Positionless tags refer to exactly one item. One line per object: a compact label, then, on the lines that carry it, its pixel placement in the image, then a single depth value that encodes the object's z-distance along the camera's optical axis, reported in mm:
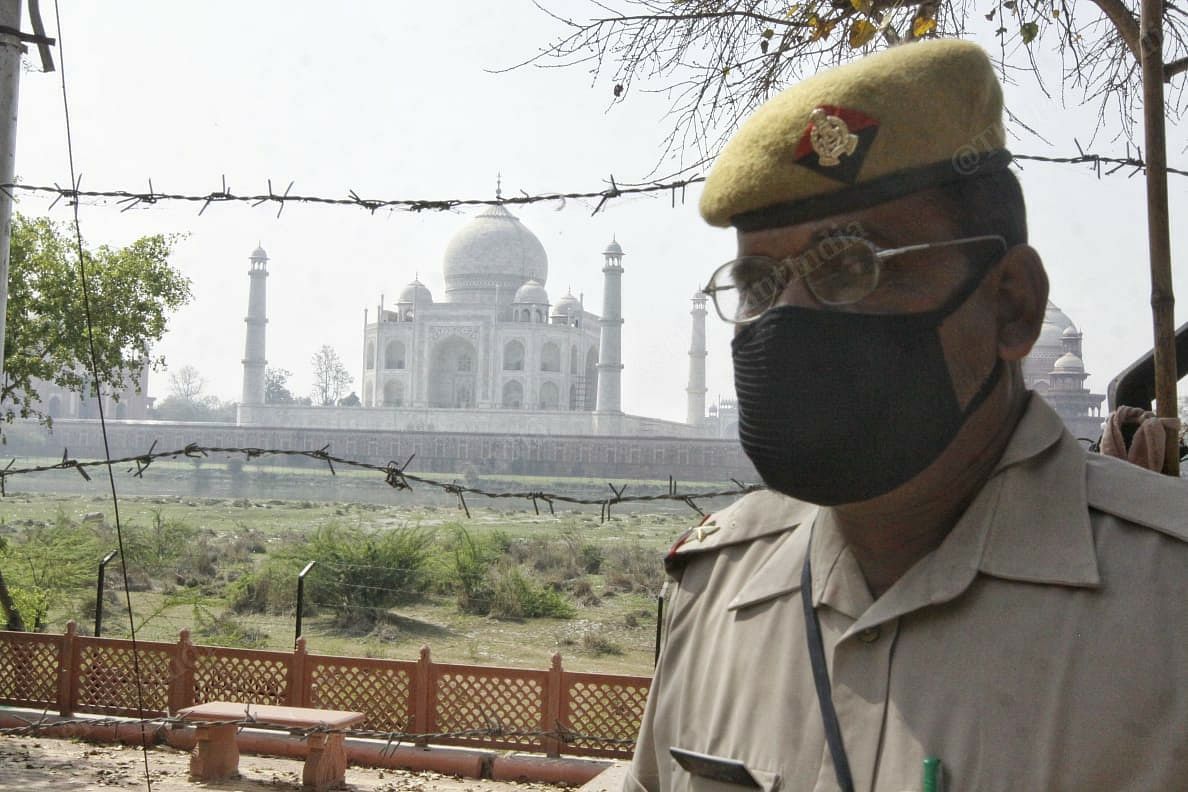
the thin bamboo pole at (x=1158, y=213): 1429
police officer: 734
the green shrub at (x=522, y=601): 11828
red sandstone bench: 5004
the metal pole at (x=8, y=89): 2969
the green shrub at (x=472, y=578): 11947
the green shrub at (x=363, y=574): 11109
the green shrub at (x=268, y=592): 11812
